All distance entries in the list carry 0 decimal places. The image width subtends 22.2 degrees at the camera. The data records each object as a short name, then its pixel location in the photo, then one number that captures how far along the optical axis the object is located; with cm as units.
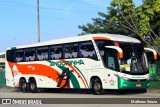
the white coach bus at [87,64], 2294
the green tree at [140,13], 2669
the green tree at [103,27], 4488
